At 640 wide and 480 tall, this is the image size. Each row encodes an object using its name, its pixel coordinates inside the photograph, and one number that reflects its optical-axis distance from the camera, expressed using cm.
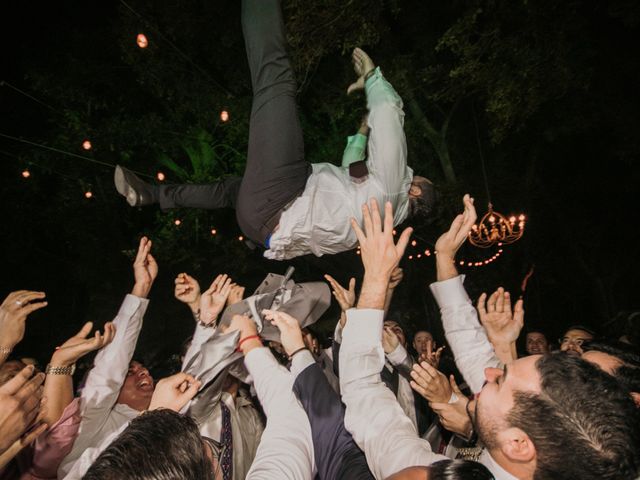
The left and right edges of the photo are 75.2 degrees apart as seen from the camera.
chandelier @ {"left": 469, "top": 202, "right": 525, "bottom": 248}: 580
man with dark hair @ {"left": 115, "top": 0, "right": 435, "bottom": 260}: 220
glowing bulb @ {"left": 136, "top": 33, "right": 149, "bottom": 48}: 495
